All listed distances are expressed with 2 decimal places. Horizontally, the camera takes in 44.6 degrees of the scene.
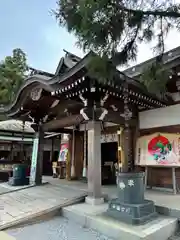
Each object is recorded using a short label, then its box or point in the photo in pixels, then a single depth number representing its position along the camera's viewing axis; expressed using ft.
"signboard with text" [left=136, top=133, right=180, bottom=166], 18.81
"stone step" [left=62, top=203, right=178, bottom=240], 11.25
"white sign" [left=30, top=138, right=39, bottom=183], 25.04
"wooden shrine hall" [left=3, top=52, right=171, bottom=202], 16.58
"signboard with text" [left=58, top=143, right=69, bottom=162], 30.83
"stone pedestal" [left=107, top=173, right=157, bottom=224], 12.53
